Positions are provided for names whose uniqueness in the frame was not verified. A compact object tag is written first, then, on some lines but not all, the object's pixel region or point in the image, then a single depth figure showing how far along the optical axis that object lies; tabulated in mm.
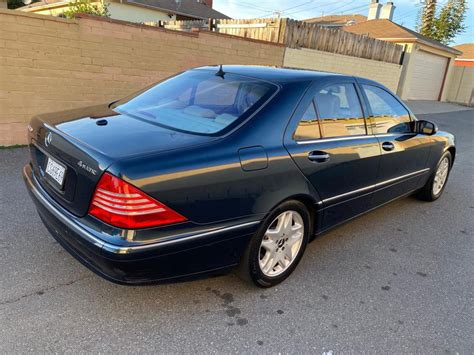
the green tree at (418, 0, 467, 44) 26141
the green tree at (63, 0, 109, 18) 12031
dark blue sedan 1985
